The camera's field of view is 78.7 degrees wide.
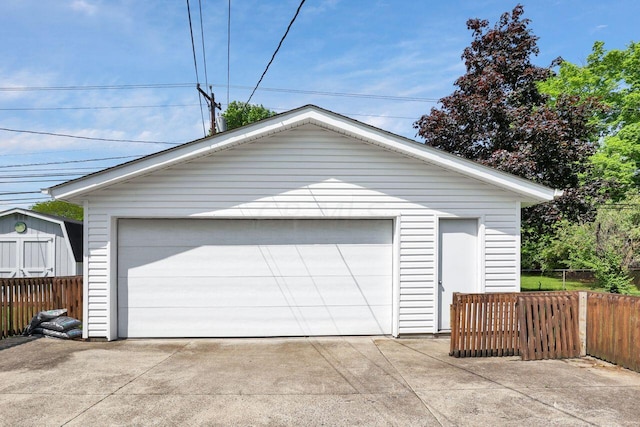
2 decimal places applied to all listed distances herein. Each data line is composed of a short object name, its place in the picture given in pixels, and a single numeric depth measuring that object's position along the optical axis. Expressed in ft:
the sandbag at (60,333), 23.93
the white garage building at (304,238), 24.23
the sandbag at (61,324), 23.89
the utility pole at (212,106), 56.06
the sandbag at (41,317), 24.40
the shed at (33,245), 41.50
